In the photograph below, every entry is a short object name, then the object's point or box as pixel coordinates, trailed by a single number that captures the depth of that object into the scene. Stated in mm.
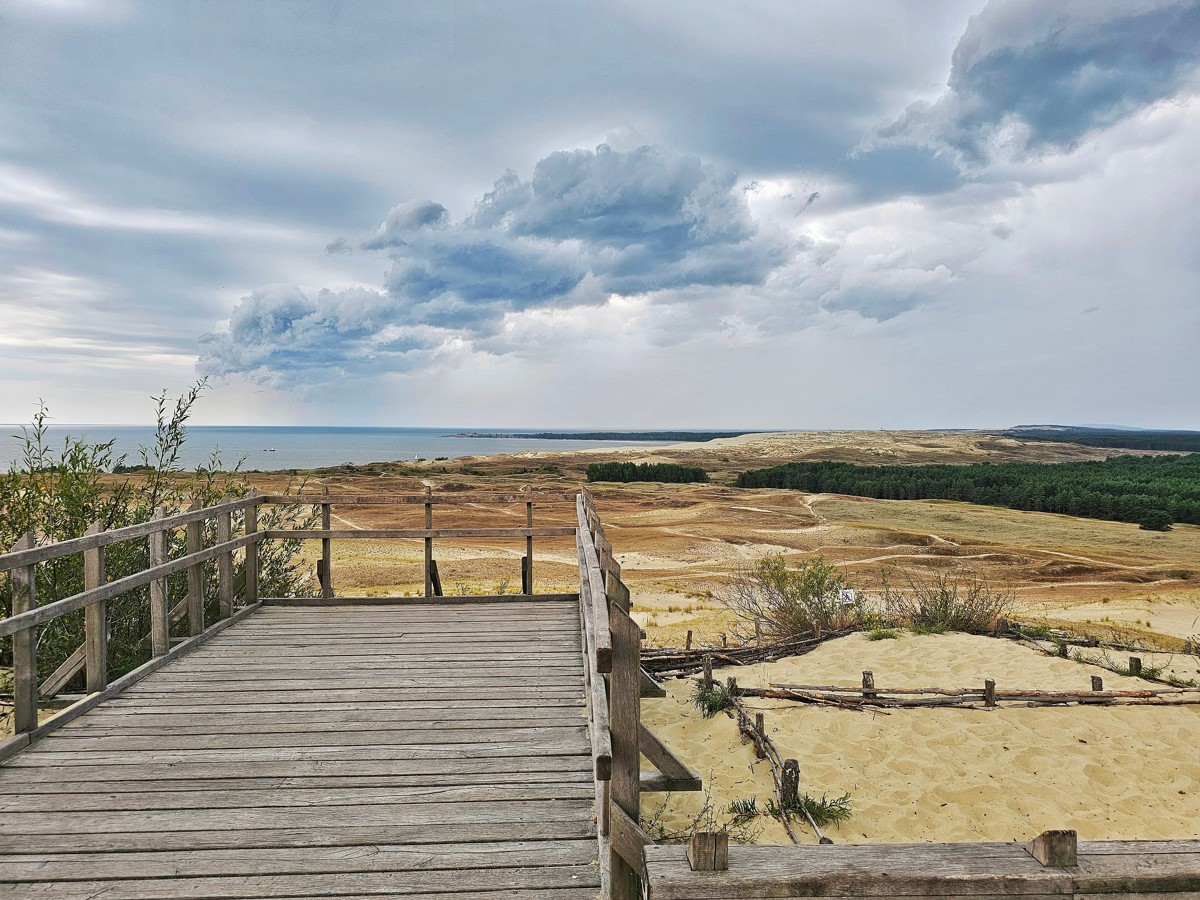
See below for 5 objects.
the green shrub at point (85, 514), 7043
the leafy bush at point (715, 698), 7766
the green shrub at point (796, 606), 12148
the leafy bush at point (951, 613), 11759
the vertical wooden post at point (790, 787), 5484
